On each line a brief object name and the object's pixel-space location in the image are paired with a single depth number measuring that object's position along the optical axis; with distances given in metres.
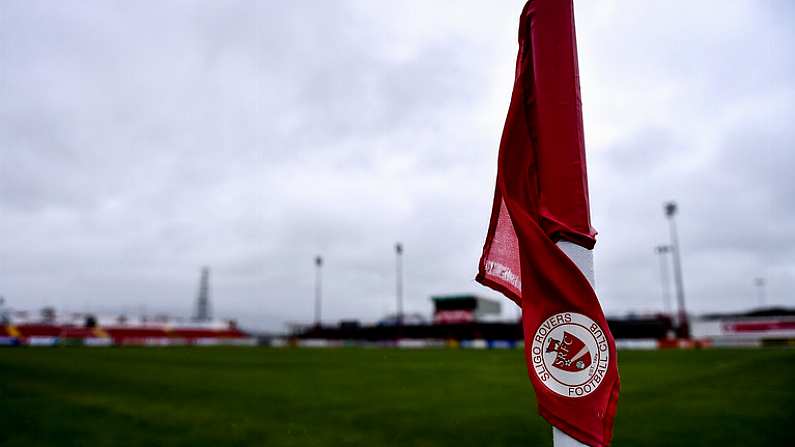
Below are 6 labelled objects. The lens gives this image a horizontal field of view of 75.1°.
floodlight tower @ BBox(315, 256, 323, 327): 74.71
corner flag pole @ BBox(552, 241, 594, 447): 3.45
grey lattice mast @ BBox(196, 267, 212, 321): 129.12
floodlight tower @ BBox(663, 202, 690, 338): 50.34
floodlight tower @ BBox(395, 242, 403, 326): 67.46
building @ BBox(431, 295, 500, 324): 75.81
